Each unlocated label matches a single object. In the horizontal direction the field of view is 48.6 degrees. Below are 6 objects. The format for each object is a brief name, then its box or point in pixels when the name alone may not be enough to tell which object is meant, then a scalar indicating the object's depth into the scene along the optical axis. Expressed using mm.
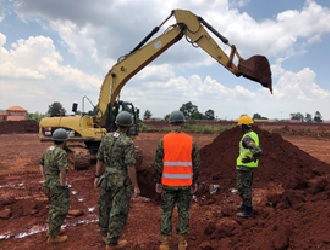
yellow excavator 11133
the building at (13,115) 47722
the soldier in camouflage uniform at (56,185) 5566
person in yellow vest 6379
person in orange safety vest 5070
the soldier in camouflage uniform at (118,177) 5105
